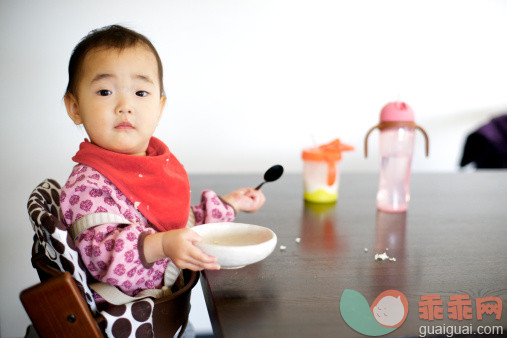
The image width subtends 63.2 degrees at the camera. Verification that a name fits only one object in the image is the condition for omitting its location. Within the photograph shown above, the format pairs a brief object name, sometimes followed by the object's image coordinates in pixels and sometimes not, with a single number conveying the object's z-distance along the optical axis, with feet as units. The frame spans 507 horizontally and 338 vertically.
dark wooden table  1.75
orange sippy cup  3.59
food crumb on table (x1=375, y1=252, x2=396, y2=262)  2.37
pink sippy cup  3.31
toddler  2.14
